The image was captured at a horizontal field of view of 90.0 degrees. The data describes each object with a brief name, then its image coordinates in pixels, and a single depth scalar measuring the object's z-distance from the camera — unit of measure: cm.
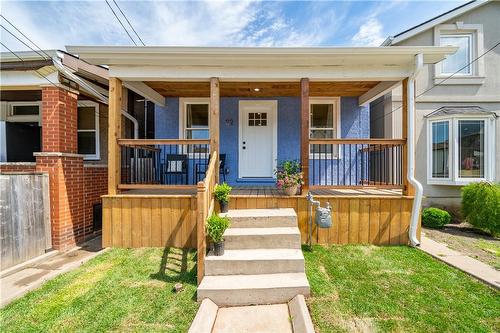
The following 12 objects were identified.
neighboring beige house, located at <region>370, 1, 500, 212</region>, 675
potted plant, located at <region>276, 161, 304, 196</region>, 432
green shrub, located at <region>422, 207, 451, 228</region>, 585
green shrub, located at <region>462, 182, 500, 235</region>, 523
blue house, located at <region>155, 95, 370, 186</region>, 641
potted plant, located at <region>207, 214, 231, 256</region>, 315
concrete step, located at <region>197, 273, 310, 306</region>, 275
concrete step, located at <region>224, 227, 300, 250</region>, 348
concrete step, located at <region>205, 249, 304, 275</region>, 309
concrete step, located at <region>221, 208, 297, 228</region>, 384
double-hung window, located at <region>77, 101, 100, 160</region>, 644
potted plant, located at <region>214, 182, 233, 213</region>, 411
